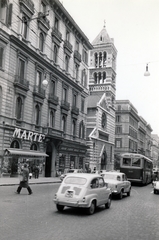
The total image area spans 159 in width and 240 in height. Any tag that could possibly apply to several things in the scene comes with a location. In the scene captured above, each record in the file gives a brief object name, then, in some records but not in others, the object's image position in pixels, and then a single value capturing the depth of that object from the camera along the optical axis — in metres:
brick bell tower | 71.56
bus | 29.58
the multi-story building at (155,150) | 150.45
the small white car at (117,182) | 16.72
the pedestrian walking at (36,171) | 31.31
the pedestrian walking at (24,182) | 16.64
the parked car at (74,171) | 30.27
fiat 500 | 11.28
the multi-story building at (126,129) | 86.62
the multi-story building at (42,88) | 29.11
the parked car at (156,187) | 22.08
